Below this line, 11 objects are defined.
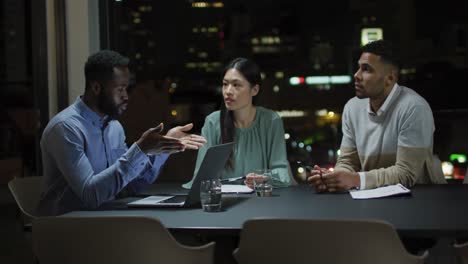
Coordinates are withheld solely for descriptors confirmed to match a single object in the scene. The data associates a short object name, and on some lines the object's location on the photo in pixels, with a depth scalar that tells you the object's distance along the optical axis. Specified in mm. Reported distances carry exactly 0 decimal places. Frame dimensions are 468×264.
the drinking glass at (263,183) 2629
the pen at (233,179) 2990
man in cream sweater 2846
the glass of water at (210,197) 2246
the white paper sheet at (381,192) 2449
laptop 2324
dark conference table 1908
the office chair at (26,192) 2821
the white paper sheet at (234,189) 2756
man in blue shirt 2367
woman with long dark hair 3277
